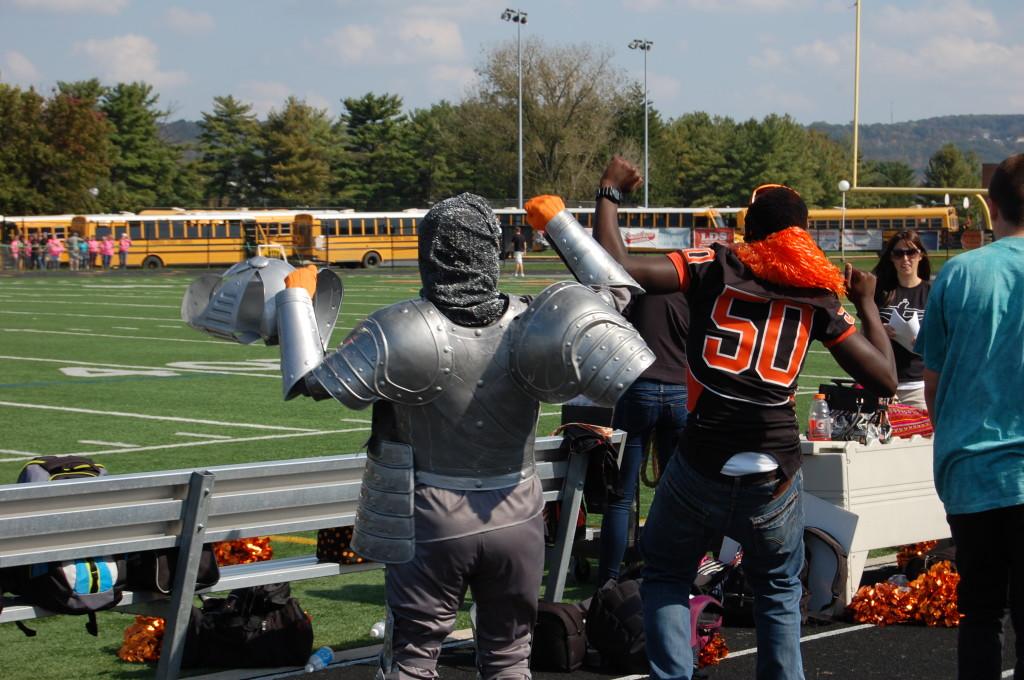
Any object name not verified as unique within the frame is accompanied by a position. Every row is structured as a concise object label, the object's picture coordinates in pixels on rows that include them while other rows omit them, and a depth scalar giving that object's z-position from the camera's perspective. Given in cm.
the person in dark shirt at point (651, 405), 657
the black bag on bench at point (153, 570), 513
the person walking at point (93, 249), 5259
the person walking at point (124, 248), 5388
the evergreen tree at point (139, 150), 9038
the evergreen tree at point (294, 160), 9469
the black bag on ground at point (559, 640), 568
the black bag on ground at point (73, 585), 488
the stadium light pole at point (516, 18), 7512
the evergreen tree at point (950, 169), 14538
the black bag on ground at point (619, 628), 564
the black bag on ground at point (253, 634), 557
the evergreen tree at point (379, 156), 9881
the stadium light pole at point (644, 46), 8531
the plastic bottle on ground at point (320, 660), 560
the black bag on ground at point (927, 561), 688
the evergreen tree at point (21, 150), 6825
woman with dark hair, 733
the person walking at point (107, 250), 5219
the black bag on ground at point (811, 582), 636
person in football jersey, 434
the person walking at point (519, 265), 4525
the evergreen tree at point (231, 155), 9650
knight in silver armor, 376
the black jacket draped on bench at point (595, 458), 621
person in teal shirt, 401
